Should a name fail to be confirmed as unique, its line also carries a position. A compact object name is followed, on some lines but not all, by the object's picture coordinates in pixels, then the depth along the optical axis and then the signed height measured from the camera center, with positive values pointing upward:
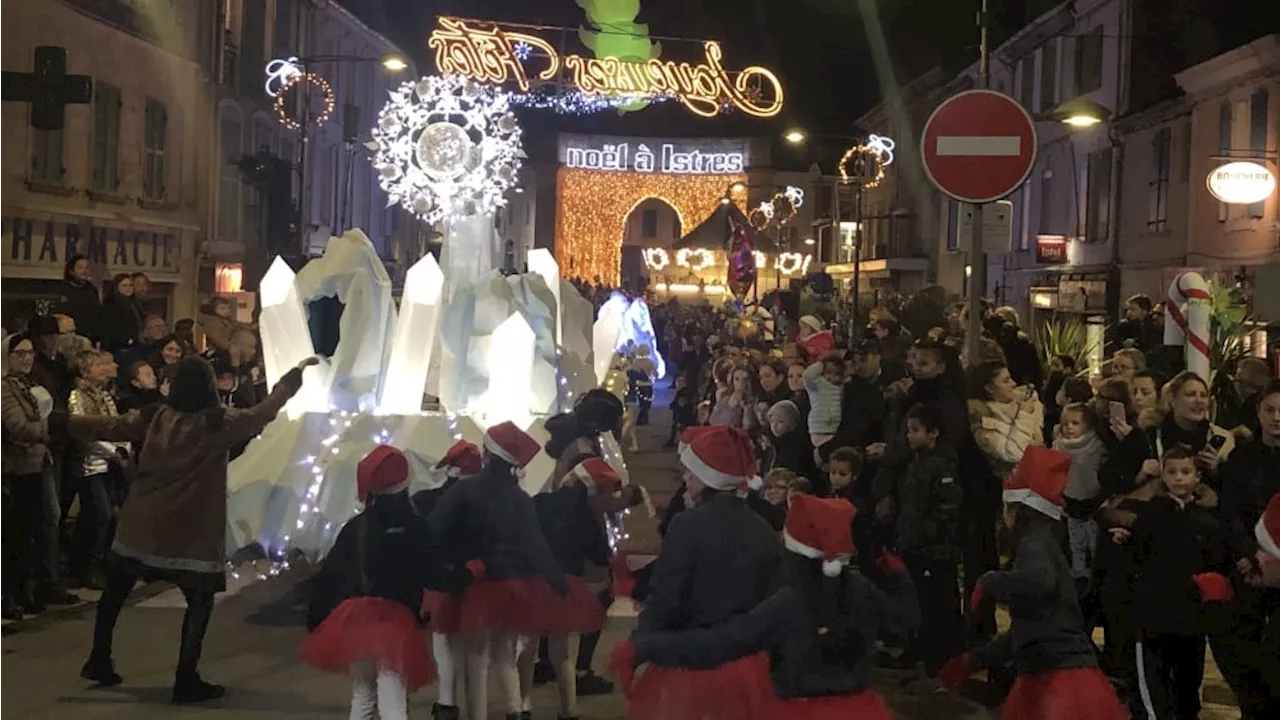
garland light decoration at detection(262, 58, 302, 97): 23.88 +4.61
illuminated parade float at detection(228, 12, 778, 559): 10.37 -0.04
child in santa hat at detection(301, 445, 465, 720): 6.27 -1.22
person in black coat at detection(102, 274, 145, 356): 14.01 +0.06
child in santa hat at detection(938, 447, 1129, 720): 5.50 -1.11
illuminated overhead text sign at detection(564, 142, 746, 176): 61.34 +8.07
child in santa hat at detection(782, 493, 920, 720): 5.05 -0.92
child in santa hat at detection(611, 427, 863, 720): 5.05 -1.02
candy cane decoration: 9.07 +0.32
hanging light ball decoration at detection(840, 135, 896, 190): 24.78 +3.50
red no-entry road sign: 8.17 +1.23
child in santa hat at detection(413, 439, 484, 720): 7.06 -1.52
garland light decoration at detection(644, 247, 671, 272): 41.41 +2.54
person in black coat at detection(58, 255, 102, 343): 13.96 +0.21
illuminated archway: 60.12 +5.95
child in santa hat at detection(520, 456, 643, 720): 7.27 -0.97
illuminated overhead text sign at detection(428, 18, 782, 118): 29.61 +6.00
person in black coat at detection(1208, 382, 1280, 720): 6.20 -0.86
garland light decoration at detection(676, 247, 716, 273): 38.91 +2.41
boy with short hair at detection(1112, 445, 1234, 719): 6.45 -1.01
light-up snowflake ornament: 13.01 +1.75
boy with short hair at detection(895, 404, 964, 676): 8.19 -1.00
